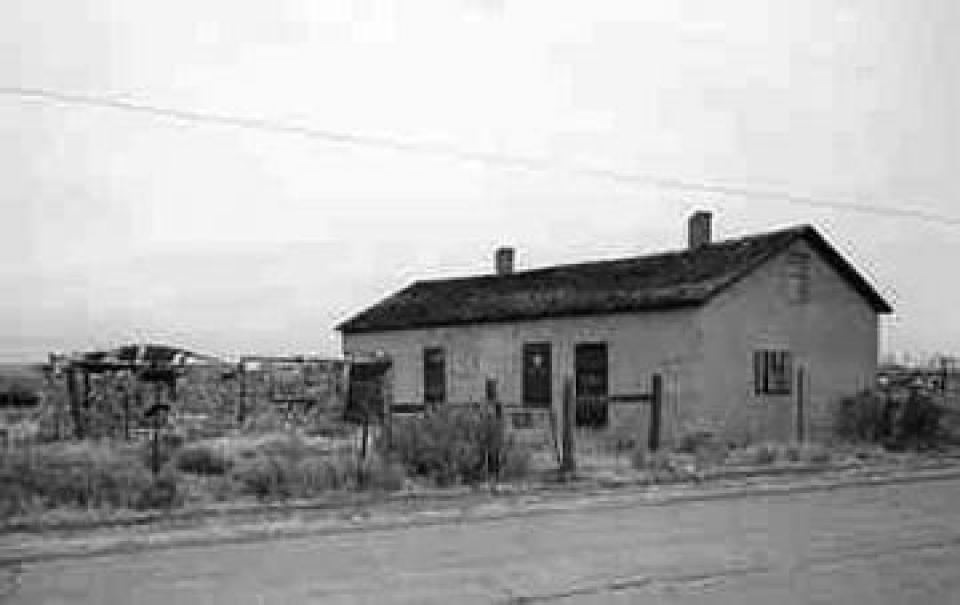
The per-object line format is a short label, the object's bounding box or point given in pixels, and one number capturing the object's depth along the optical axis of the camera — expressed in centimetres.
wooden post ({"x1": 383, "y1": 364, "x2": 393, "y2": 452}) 2066
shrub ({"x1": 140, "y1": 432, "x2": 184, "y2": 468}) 1944
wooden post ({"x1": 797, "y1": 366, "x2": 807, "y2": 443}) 3023
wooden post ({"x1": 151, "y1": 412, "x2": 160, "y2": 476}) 1738
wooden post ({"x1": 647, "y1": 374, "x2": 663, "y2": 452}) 2548
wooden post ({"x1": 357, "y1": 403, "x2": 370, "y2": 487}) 1883
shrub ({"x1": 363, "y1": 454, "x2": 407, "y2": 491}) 1884
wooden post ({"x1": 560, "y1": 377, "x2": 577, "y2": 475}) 2091
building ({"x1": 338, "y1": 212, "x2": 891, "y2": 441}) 2944
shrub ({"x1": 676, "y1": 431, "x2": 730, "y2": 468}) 2547
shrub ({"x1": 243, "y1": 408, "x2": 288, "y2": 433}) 3042
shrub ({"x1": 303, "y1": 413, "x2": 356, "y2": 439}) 2965
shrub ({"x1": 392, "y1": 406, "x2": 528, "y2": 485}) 2003
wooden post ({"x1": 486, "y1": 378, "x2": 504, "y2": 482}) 2048
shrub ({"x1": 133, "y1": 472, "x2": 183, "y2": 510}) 1658
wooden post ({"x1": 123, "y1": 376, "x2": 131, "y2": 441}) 2485
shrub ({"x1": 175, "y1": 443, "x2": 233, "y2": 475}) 2005
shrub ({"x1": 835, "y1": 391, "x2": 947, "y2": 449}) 2958
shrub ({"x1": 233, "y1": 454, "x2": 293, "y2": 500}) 1795
